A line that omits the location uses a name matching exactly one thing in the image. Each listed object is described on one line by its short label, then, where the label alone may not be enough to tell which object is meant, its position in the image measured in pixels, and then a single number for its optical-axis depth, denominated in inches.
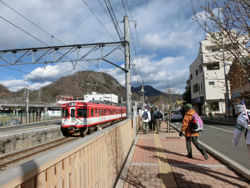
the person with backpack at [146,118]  451.2
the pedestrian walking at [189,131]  222.4
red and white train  530.9
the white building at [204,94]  1484.4
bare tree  104.6
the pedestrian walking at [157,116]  492.7
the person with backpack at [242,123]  129.2
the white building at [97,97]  2065.2
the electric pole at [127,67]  394.3
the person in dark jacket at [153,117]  510.4
